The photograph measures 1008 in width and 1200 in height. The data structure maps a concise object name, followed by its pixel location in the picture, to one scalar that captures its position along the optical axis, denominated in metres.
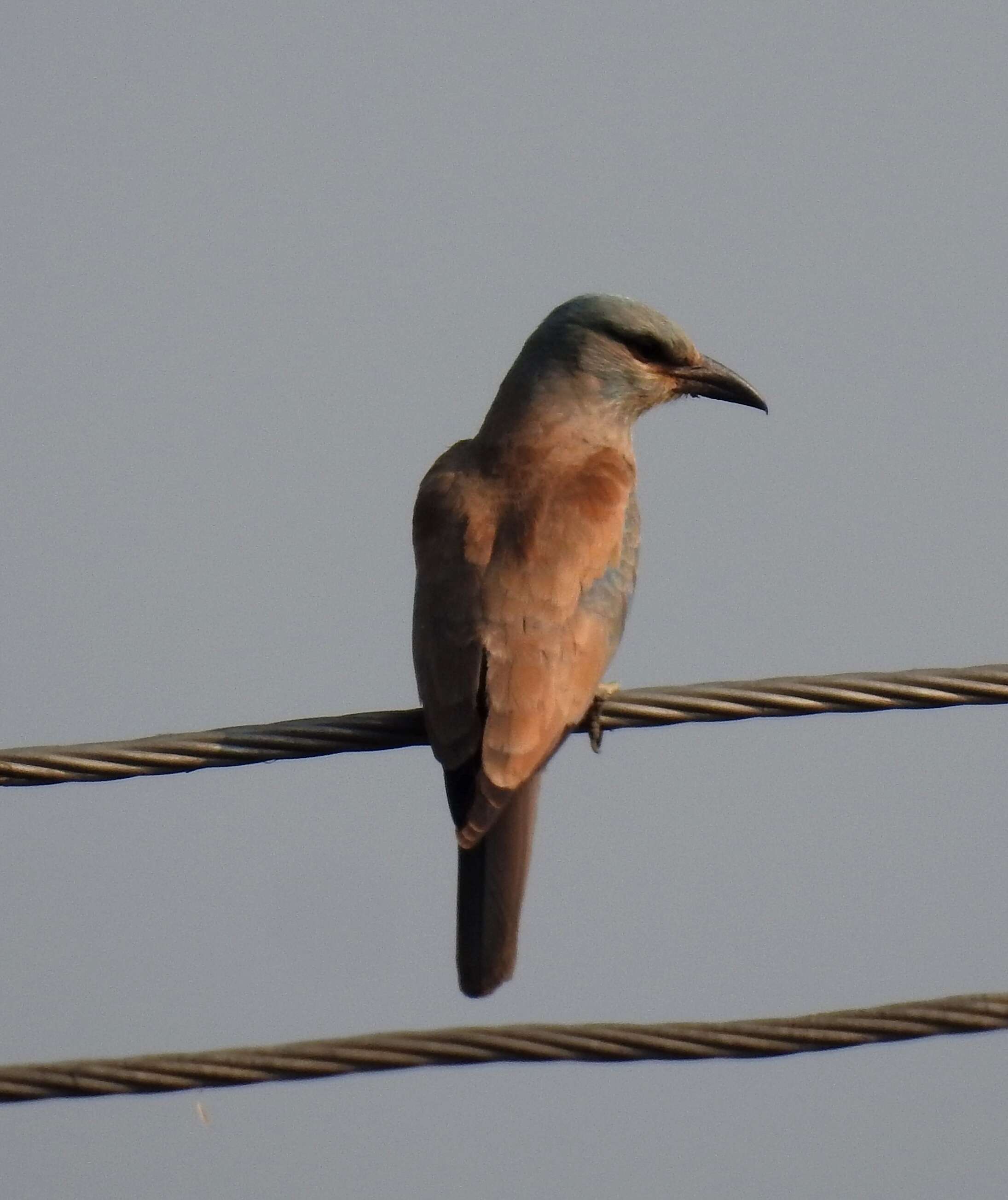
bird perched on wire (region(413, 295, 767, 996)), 10.66
